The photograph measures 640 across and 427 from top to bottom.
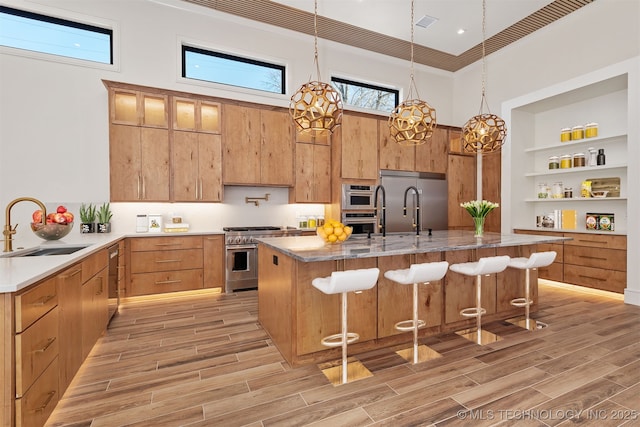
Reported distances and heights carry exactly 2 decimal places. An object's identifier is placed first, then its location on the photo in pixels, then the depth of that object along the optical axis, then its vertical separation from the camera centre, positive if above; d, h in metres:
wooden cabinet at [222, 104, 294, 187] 4.77 +0.99
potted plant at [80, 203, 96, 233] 4.06 -0.12
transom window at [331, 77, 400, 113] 6.06 +2.27
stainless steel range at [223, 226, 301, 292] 4.60 -0.70
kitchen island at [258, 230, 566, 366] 2.43 -0.75
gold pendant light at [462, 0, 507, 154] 3.68 +0.87
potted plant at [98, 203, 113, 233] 4.18 -0.11
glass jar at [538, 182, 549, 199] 5.50 +0.30
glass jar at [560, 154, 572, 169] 5.06 +0.75
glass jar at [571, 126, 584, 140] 4.89 +1.17
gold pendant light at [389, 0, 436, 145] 3.25 +0.89
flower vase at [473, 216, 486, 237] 3.42 -0.18
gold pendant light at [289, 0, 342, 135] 2.67 +0.85
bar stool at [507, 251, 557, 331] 3.01 -0.63
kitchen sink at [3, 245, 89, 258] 2.44 -0.32
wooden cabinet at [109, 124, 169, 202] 4.17 +0.63
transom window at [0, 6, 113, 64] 3.99 +2.30
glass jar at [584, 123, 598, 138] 4.70 +1.16
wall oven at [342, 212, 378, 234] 5.36 -0.20
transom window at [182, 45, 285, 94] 4.96 +2.29
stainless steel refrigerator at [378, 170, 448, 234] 5.65 +0.18
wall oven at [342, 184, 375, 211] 5.34 +0.21
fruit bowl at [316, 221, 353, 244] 2.69 -0.19
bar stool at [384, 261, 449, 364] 2.40 -0.54
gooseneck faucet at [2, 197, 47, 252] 2.32 -0.17
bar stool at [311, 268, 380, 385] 2.12 -0.63
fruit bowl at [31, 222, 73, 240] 2.75 -0.17
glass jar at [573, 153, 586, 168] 4.91 +0.74
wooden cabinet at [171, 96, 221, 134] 4.50 +1.39
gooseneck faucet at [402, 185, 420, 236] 3.15 -0.13
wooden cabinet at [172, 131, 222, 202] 4.47 +0.62
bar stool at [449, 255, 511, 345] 2.74 -0.56
